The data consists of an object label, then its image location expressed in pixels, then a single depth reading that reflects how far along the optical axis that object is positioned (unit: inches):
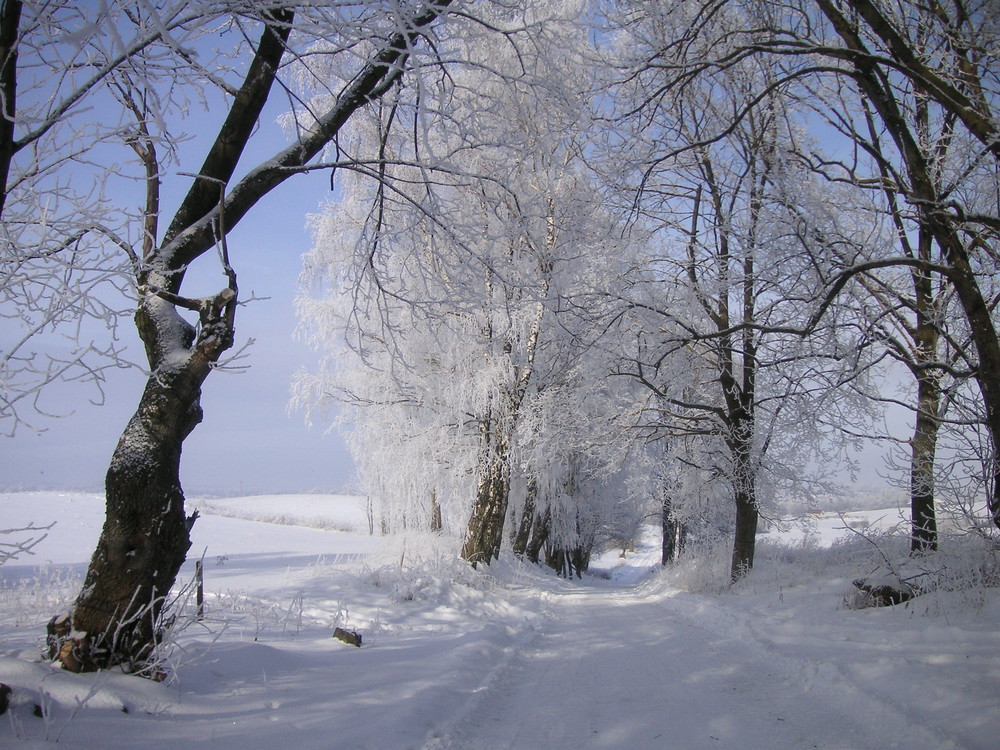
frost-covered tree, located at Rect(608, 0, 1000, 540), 182.9
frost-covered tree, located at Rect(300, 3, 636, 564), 406.6
